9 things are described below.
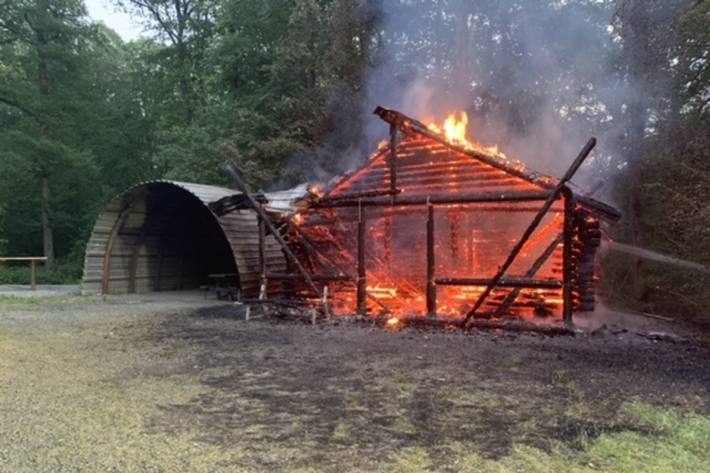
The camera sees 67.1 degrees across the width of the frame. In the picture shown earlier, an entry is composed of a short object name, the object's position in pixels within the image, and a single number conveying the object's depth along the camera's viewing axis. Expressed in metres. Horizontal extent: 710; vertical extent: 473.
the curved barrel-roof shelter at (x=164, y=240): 16.22
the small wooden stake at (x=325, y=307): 12.69
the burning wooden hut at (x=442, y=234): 11.55
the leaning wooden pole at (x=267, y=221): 13.05
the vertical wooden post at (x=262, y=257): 13.81
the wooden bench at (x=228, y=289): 18.36
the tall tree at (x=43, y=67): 27.42
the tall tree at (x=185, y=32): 31.97
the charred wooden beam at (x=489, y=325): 10.43
